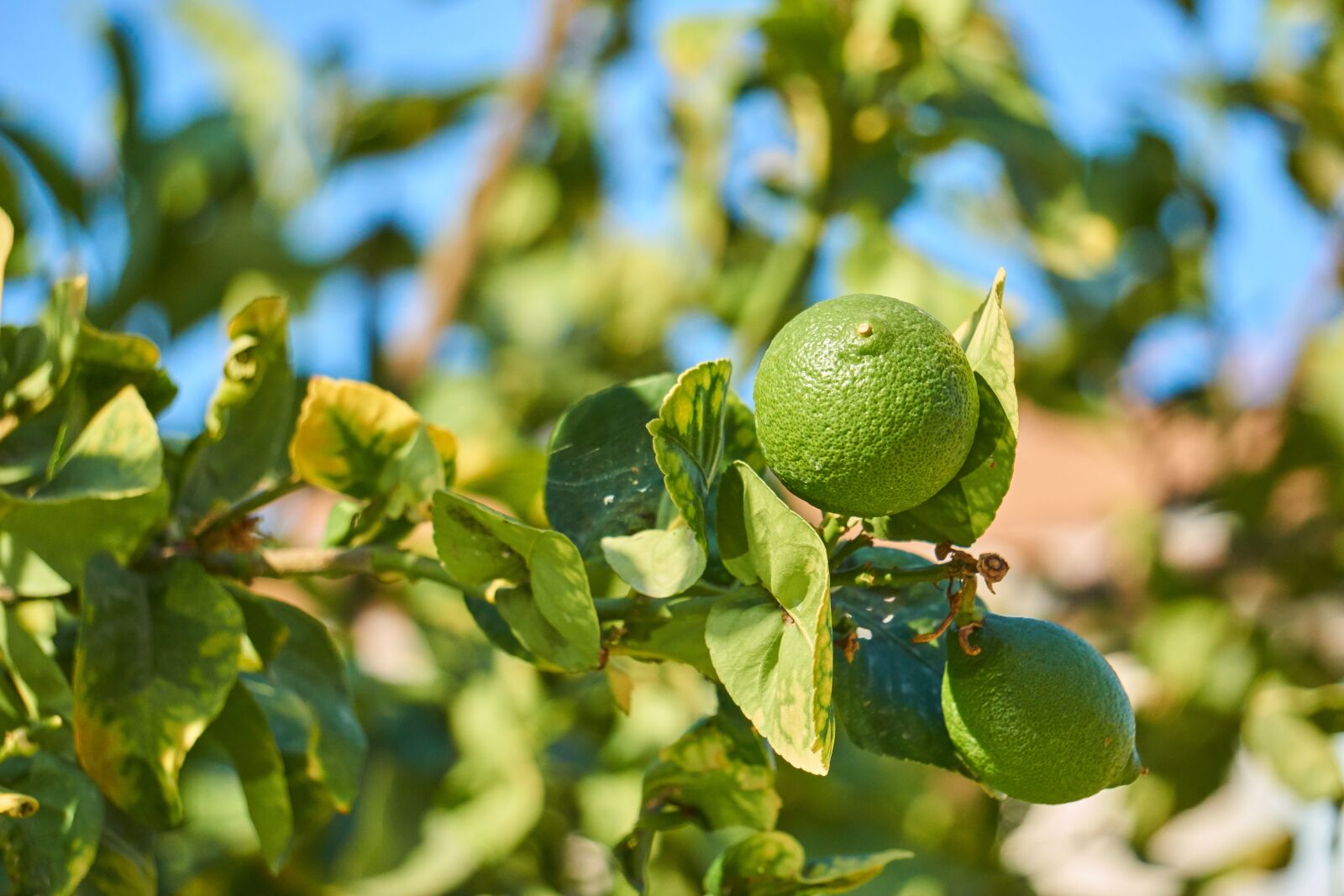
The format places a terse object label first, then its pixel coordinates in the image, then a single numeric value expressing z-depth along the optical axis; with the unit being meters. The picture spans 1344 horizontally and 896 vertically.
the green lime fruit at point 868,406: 0.81
